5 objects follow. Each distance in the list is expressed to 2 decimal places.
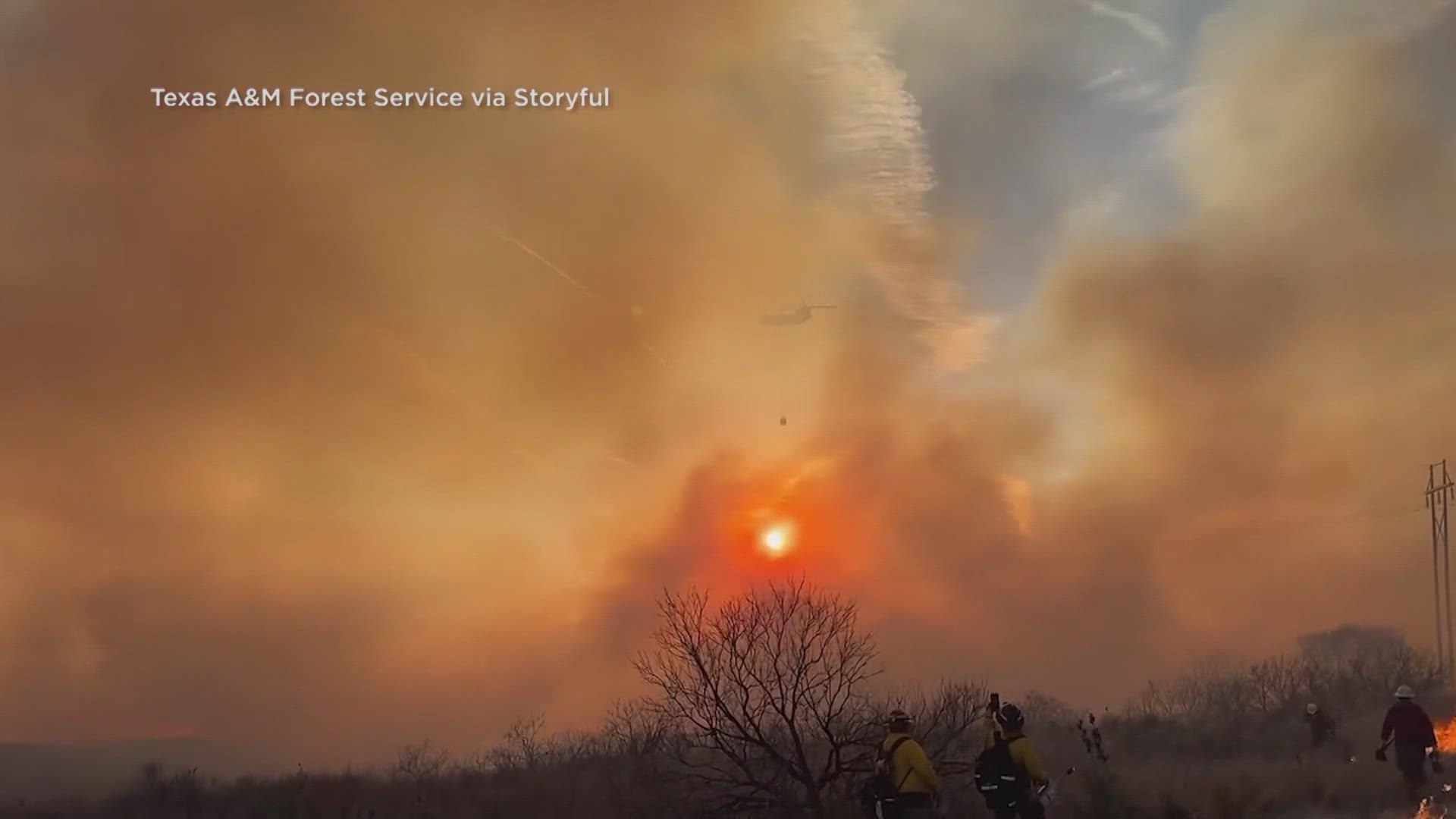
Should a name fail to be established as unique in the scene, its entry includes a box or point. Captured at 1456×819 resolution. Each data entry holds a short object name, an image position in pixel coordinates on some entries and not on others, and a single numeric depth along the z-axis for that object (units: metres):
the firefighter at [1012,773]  13.54
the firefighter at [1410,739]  17.39
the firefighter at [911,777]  13.95
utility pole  52.31
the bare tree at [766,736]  20.67
